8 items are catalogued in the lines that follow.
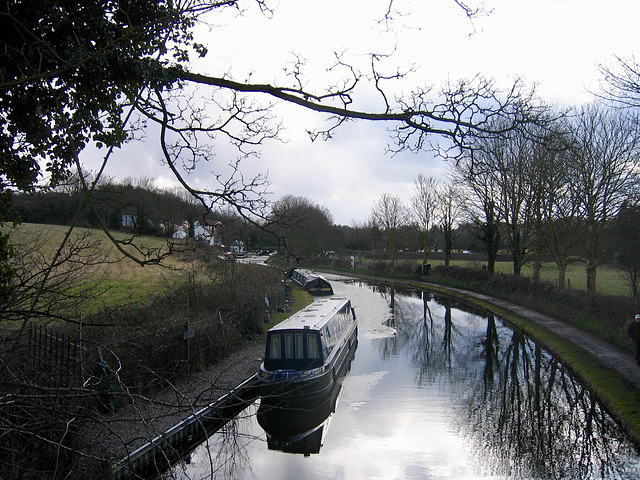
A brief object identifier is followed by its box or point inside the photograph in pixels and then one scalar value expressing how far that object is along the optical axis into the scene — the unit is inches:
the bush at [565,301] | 652.7
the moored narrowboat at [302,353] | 462.3
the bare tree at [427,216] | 1917.0
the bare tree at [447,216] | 1811.0
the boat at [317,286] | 1323.8
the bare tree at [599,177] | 850.1
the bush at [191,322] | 425.1
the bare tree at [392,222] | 2000.0
